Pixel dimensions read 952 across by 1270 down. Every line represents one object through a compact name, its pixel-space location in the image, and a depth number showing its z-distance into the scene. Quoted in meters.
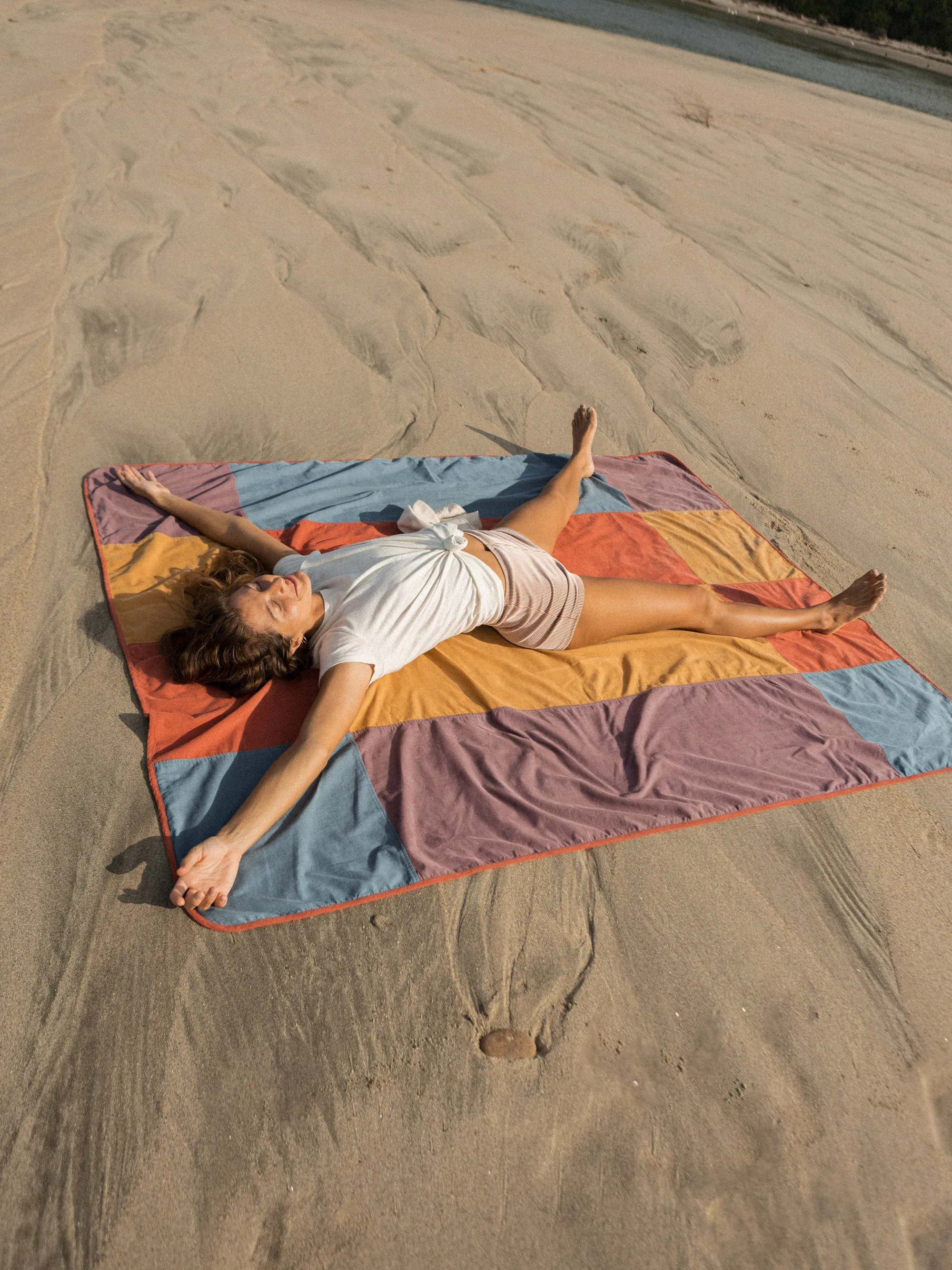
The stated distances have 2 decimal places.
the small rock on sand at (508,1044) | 2.41
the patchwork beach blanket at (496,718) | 2.86
